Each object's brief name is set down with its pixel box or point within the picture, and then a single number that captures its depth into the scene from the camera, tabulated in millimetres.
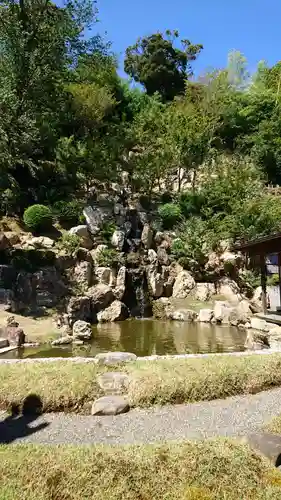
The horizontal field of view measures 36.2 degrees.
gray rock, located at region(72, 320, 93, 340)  11578
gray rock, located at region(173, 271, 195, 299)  17344
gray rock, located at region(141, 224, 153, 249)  18938
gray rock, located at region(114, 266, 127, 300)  16133
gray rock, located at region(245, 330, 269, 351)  9984
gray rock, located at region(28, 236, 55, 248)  16722
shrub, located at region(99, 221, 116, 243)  18570
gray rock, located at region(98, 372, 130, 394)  6176
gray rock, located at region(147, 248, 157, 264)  17877
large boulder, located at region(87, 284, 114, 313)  15109
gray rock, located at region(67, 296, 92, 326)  13820
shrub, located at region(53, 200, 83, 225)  19188
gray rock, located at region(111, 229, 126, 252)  18062
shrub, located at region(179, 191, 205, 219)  22625
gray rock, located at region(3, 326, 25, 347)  10469
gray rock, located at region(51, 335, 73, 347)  10789
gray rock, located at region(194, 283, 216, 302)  16895
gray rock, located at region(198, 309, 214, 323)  14859
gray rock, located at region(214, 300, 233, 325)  14547
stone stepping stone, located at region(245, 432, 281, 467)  4000
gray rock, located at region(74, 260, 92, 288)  15867
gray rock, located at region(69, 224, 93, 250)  17358
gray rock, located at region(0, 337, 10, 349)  10139
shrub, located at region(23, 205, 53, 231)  17891
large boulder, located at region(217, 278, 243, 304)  16848
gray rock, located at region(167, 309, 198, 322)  15344
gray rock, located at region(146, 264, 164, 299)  17281
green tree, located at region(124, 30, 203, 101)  35688
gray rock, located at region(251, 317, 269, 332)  11727
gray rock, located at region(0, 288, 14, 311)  13247
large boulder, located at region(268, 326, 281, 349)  9662
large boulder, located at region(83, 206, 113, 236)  18750
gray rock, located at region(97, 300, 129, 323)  14812
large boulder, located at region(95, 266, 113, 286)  16328
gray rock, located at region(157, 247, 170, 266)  18469
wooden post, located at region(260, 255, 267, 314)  13016
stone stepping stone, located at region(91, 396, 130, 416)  5660
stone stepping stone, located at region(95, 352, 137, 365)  7195
